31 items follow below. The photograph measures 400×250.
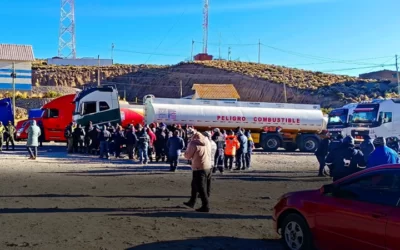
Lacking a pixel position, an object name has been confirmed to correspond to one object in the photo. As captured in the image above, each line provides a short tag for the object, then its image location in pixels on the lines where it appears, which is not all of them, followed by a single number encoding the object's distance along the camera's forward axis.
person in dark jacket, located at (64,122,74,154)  25.44
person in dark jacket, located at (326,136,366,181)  11.34
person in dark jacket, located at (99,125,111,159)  23.23
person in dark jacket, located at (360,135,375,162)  15.10
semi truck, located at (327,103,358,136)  30.55
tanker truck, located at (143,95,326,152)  30.02
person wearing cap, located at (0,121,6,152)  25.12
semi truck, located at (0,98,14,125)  33.20
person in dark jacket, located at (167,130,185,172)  17.84
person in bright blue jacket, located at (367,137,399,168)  10.37
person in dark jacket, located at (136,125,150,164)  20.47
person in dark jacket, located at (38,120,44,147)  29.66
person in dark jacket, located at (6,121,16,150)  26.69
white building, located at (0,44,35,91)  56.09
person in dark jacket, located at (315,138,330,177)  17.75
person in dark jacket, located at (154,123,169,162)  21.59
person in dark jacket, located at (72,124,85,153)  25.28
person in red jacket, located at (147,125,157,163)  21.88
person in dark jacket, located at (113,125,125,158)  23.12
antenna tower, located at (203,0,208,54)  92.97
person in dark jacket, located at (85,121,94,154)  25.28
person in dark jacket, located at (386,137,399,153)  18.85
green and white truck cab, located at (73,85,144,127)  29.14
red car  5.80
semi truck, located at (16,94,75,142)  30.03
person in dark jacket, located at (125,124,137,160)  22.14
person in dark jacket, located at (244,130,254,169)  20.31
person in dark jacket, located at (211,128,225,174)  18.55
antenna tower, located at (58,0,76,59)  80.62
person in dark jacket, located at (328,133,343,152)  16.83
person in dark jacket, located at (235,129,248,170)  19.57
